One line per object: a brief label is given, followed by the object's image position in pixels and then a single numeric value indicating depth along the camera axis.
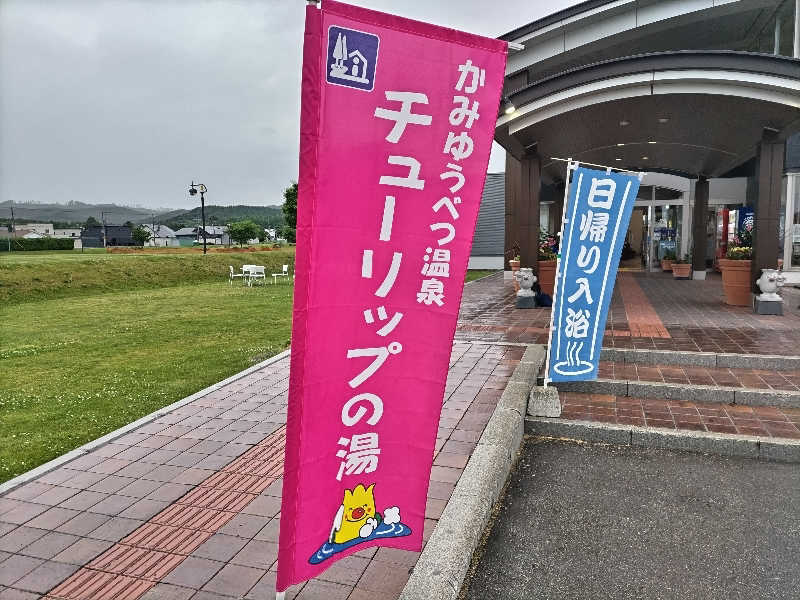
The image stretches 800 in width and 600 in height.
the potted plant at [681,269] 17.70
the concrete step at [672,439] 4.82
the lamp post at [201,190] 30.39
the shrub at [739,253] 11.34
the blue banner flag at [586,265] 5.19
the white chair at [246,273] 21.07
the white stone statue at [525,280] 11.54
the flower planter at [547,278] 12.37
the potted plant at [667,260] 19.70
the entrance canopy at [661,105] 8.16
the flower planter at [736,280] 11.19
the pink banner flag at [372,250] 2.05
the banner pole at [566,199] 5.14
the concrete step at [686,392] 5.86
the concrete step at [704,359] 6.87
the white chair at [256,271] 20.82
